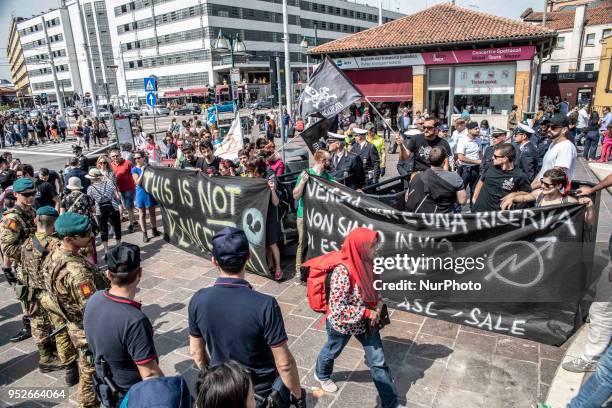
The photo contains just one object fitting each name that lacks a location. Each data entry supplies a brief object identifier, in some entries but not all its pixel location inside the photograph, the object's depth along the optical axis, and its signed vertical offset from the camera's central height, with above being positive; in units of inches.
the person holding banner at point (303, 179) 221.8 -43.2
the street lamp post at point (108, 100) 569.6 +14.5
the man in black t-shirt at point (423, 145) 257.1 -32.4
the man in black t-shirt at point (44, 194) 283.7 -57.3
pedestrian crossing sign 630.5 +30.3
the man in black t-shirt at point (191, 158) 307.1 -41.3
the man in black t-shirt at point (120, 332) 95.0 -51.4
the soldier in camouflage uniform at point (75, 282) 123.7 -51.6
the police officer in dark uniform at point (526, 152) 266.5 -43.2
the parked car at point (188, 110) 2134.8 -33.2
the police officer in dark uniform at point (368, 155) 331.9 -46.7
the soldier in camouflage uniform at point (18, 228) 181.9 -51.4
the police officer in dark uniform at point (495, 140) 304.8 -36.8
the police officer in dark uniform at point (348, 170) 270.2 -47.6
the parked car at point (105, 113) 1717.5 -26.6
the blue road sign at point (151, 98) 639.1 +10.0
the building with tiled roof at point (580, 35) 1875.0 +237.1
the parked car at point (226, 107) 1762.7 -23.3
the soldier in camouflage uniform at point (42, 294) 153.5 -71.8
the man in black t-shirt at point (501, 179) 204.8 -44.0
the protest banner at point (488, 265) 155.9 -69.6
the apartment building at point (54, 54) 3302.2 +463.0
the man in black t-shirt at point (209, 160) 303.5 -42.2
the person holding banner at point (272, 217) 227.6 -64.6
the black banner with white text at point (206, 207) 235.5 -64.5
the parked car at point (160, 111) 2134.4 -34.4
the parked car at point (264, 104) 2118.8 -17.4
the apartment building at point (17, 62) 4099.2 +563.3
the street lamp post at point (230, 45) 588.2 +83.7
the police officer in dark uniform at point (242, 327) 91.0 -49.6
